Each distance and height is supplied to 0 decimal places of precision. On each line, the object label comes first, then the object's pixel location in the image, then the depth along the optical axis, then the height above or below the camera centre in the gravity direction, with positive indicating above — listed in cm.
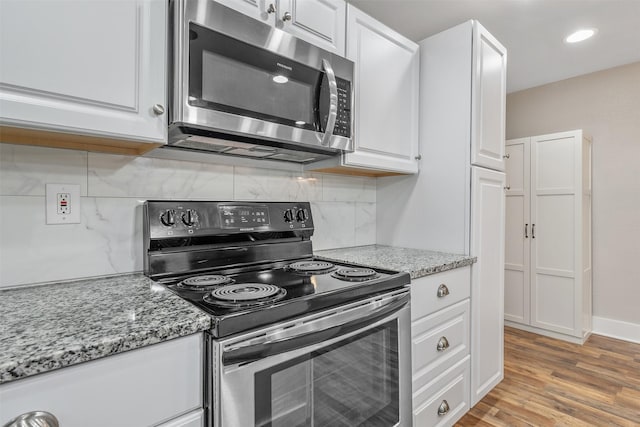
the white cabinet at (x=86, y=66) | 83 +40
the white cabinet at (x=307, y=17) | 126 +79
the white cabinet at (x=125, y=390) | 60 -35
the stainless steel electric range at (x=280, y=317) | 83 -30
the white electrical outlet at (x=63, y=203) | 112 +3
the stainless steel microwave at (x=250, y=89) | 108 +46
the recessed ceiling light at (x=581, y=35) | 245 +133
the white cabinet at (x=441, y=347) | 147 -63
